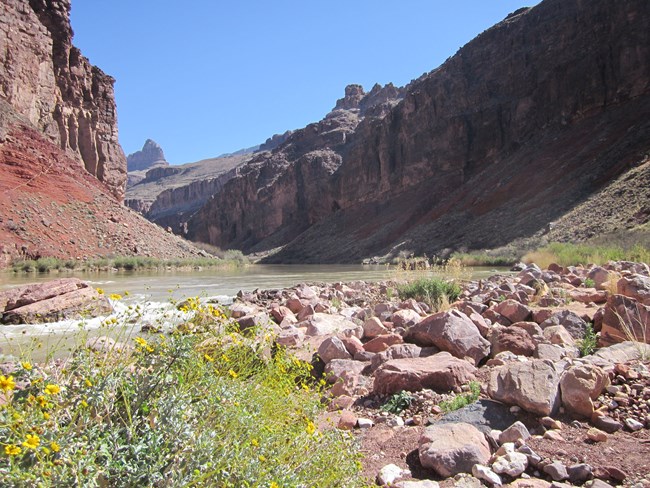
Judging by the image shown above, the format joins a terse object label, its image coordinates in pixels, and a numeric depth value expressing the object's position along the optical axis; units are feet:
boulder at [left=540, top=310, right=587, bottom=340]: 17.80
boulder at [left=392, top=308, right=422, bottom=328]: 21.83
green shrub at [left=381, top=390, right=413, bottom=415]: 12.99
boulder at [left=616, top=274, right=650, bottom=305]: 17.39
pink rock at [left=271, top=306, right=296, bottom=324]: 27.26
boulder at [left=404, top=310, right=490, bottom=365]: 16.20
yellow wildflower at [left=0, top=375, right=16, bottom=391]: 4.94
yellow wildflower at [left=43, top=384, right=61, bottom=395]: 5.33
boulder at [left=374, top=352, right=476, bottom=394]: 13.69
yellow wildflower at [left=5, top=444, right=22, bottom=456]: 4.51
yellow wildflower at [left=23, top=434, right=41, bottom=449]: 4.61
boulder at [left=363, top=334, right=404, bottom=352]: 18.44
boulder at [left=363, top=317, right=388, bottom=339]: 20.41
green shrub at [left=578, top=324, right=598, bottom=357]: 15.41
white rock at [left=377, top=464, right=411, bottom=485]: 9.12
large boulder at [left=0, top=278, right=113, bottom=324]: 30.68
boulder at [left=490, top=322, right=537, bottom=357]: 15.98
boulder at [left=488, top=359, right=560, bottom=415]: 11.06
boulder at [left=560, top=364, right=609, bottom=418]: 10.96
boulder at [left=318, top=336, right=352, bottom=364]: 17.33
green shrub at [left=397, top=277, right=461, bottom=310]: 29.09
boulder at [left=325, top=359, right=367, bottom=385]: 15.97
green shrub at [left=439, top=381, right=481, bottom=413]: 12.09
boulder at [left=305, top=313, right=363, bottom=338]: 22.09
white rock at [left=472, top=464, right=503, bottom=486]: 8.55
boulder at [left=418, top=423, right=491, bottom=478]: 9.25
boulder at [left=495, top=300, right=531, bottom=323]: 20.49
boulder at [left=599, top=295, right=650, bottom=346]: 14.98
